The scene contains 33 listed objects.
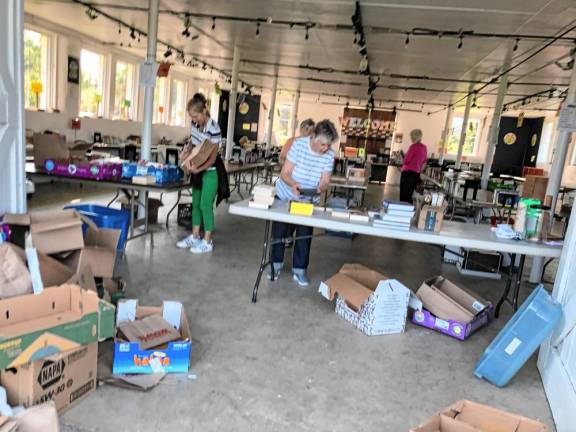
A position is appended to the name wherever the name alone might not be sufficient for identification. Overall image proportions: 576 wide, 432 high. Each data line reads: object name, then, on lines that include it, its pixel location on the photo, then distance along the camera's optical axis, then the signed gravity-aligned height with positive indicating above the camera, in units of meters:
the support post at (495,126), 8.55 +0.62
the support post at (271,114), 12.98 +0.57
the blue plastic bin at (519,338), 2.55 -0.98
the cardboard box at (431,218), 3.26 -0.46
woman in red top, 7.71 -0.27
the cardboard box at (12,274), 2.19 -0.81
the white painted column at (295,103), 16.20 +1.21
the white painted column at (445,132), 14.54 +0.70
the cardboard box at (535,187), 5.55 -0.29
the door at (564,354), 2.28 -1.03
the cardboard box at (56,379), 1.92 -1.17
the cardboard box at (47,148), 4.59 -0.39
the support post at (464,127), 12.15 +0.77
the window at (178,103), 15.14 +0.68
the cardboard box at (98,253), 2.72 -0.86
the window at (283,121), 20.78 +0.62
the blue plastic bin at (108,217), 3.48 -0.78
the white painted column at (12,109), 2.85 -0.03
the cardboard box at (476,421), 1.77 -1.04
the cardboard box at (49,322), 1.87 -0.93
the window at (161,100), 14.14 +0.65
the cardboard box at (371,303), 3.12 -1.10
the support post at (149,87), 5.24 +0.38
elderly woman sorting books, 3.70 -0.32
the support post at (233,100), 9.32 +0.60
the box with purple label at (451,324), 3.19 -1.19
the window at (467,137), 19.41 +0.81
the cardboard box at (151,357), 2.33 -1.21
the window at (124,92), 11.70 +0.65
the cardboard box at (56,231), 2.57 -0.69
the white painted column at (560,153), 4.55 +0.13
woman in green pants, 4.41 -0.51
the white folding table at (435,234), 3.12 -0.57
